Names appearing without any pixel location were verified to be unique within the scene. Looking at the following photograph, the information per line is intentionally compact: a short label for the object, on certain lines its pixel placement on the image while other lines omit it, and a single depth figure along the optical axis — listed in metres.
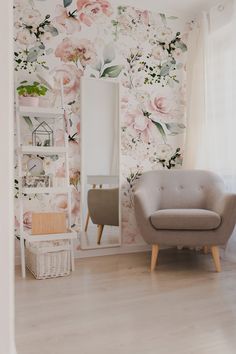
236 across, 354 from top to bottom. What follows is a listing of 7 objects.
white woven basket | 2.57
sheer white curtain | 3.12
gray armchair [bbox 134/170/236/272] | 2.65
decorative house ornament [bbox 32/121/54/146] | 3.04
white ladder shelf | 2.67
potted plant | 2.78
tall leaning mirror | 3.17
